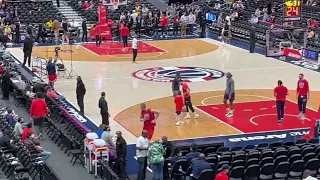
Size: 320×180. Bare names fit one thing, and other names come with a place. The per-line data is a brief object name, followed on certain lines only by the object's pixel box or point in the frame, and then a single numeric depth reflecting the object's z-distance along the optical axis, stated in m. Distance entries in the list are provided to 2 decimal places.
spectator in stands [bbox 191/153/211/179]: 16.67
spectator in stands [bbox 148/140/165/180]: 17.53
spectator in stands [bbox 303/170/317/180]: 16.37
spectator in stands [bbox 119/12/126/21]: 47.12
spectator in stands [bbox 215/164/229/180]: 15.06
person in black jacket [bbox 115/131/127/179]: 18.22
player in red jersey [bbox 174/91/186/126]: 23.73
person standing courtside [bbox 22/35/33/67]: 33.19
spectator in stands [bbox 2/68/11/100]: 27.42
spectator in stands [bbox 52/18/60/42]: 42.75
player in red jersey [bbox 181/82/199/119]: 24.58
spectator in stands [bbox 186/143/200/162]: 17.70
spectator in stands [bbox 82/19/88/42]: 43.56
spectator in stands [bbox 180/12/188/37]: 46.39
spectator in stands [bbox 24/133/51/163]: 18.81
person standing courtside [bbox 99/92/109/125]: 23.11
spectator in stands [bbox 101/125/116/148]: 19.44
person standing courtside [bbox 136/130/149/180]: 18.34
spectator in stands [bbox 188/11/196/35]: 46.66
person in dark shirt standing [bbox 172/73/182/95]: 25.23
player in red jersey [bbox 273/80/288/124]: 24.20
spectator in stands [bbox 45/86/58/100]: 25.86
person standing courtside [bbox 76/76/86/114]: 25.14
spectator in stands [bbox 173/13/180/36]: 46.94
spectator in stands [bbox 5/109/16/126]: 22.00
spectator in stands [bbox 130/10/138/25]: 47.38
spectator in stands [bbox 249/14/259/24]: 46.42
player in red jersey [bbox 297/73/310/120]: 24.73
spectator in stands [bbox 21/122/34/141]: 19.90
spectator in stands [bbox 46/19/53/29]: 44.56
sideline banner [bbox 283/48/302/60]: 37.32
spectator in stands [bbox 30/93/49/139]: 22.41
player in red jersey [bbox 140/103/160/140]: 21.13
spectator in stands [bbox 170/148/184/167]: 17.91
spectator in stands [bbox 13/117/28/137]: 20.47
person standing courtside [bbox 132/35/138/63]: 34.92
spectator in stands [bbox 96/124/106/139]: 19.88
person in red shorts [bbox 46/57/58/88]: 28.72
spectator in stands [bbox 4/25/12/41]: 42.72
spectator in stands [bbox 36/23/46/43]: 42.53
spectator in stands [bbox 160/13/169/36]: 46.25
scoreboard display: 36.31
